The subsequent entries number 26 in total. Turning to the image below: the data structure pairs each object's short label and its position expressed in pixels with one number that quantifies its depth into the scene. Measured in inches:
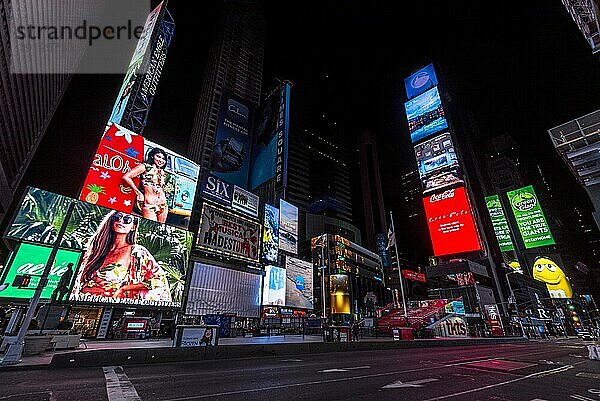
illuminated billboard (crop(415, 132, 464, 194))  2016.5
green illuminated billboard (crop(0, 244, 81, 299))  800.9
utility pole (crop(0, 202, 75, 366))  334.3
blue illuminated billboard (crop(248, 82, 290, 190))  1802.4
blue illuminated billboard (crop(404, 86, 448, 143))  2192.4
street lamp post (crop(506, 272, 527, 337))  1988.4
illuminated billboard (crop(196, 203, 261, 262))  1327.5
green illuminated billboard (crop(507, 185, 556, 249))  2554.1
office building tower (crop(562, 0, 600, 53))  639.1
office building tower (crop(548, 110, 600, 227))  706.8
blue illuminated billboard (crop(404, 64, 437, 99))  2395.4
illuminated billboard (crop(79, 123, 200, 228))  1021.2
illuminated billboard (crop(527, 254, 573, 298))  2795.3
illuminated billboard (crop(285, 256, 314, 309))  1717.5
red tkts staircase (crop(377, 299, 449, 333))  1251.8
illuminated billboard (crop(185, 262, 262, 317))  1264.8
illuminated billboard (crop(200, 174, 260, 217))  1433.3
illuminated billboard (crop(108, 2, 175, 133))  1202.1
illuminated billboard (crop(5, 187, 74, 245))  819.4
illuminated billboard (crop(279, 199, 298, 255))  1812.3
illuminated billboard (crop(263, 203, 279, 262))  1617.9
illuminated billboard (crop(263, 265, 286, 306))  1545.3
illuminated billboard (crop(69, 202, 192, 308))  896.3
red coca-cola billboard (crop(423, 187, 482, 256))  1856.5
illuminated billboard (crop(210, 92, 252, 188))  1909.4
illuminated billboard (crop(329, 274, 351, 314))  2423.2
